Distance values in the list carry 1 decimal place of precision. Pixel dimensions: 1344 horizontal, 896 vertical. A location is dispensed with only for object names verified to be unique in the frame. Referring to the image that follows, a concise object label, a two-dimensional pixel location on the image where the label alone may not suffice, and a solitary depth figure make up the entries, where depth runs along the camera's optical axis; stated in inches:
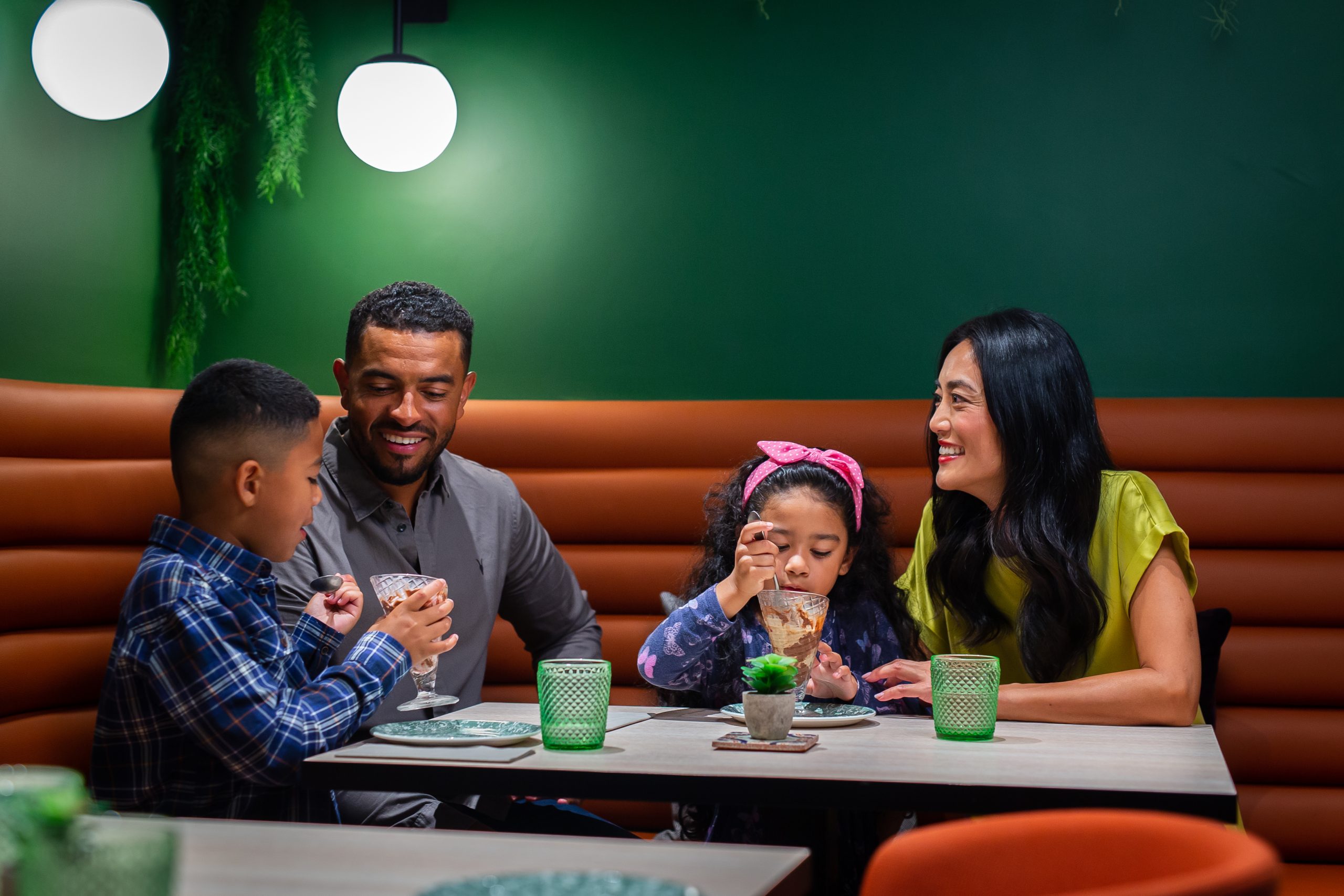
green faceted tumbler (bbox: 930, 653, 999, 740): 76.3
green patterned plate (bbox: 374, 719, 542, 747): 74.0
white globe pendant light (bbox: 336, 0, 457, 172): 141.3
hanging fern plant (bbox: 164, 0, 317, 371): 150.4
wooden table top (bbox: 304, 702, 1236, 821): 61.4
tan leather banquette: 99.0
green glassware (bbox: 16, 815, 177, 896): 34.2
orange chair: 43.6
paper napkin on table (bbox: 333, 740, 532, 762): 70.4
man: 108.3
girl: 96.1
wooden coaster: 72.4
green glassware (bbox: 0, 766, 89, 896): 34.3
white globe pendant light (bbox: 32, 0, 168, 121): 125.5
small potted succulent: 75.0
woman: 93.8
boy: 73.9
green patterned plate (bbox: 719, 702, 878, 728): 82.0
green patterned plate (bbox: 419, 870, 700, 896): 40.3
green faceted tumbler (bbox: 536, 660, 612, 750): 73.2
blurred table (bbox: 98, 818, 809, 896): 44.0
